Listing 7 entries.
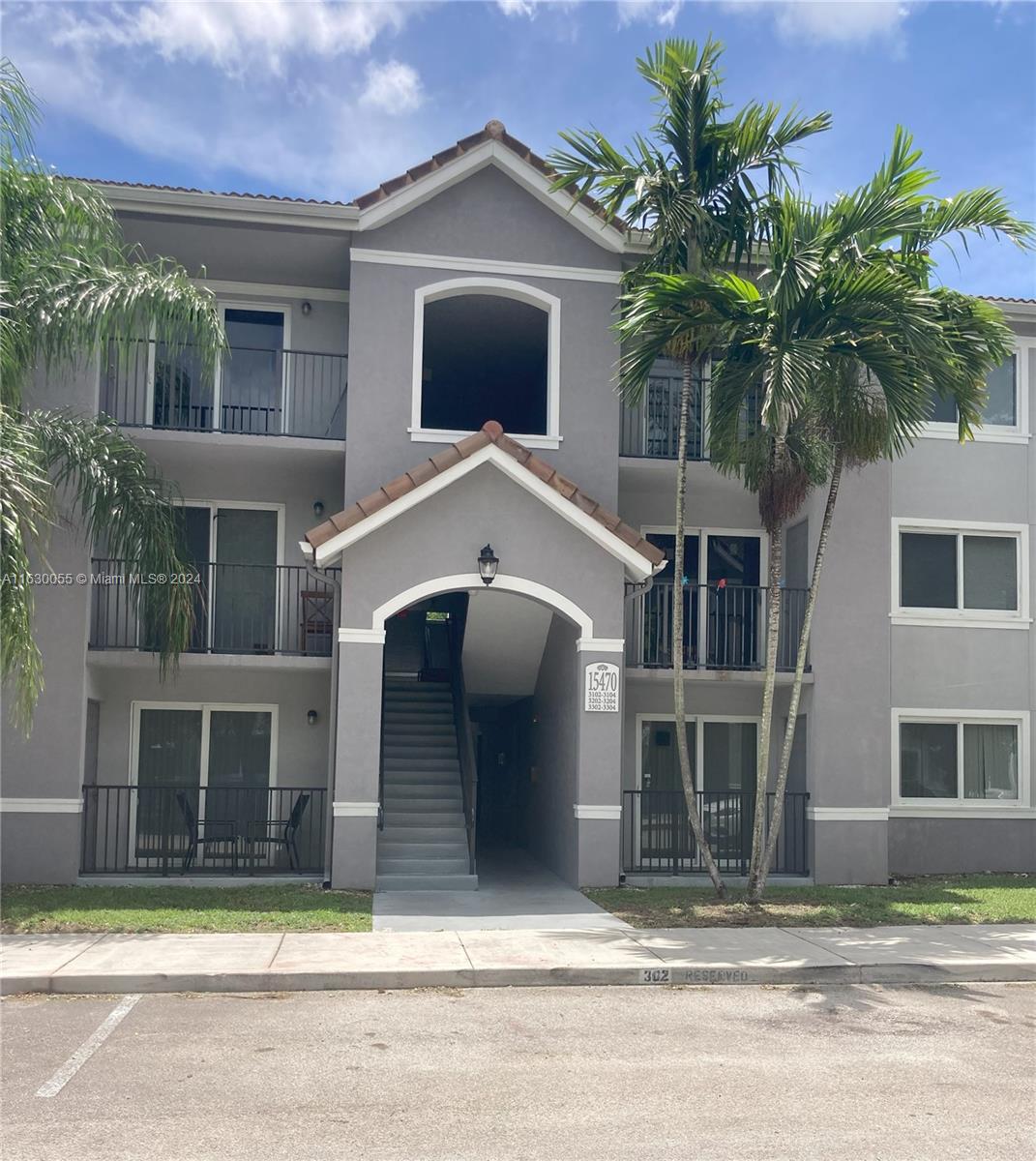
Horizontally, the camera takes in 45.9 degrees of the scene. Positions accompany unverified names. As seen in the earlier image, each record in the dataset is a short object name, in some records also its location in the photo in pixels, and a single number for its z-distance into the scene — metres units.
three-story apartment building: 14.55
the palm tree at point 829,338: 12.84
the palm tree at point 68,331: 11.70
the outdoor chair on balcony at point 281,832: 15.35
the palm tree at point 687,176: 13.50
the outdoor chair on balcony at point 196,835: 15.02
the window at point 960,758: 17.70
